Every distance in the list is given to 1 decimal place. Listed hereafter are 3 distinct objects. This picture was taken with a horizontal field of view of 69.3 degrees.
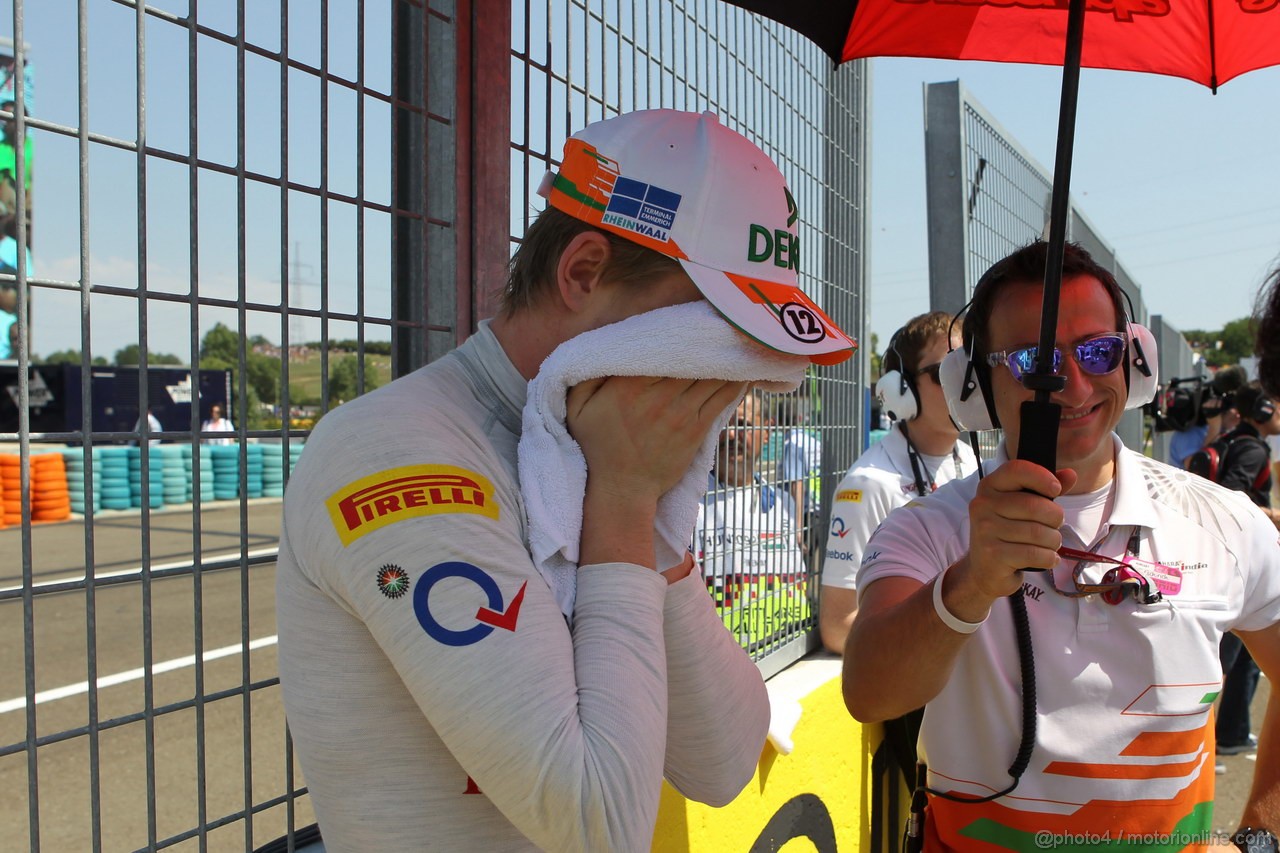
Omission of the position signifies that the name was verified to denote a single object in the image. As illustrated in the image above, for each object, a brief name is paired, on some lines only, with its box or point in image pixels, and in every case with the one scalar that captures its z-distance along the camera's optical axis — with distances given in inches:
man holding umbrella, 78.4
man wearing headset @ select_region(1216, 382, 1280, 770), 231.9
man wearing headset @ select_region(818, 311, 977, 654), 151.1
